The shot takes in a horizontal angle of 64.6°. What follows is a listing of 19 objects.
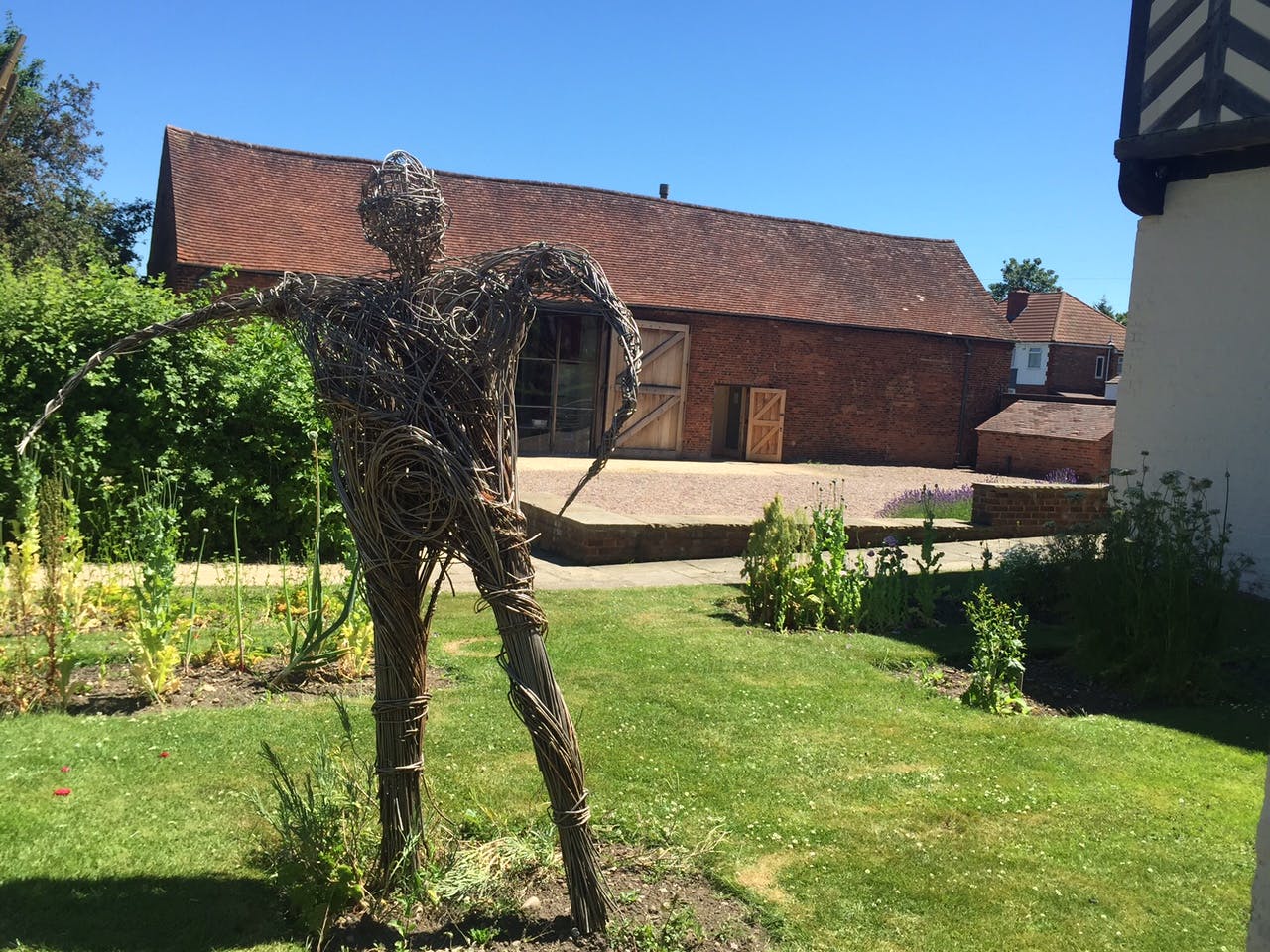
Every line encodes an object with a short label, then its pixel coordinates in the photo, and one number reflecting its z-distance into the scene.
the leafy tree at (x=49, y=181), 29.55
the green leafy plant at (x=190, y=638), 5.45
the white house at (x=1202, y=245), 8.34
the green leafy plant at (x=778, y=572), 7.59
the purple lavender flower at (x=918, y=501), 14.91
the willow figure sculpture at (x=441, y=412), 2.93
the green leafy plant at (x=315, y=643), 5.42
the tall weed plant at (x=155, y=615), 5.12
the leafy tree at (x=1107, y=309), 90.13
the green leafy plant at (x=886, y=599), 7.64
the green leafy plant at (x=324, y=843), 3.15
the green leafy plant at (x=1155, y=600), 6.00
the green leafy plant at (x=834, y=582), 7.58
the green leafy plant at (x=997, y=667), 5.77
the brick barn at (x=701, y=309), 20.31
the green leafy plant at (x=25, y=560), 5.66
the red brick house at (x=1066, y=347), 40.88
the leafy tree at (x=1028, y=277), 79.19
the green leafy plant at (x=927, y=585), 7.79
